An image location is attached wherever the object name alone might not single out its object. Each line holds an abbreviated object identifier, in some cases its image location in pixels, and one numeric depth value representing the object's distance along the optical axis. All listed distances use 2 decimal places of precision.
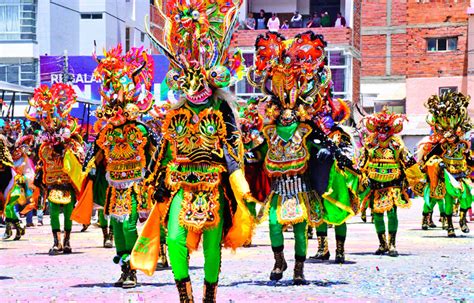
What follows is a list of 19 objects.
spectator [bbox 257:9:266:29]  51.44
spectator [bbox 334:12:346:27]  50.28
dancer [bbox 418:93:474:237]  20.28
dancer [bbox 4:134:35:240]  21.31
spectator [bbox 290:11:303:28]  49.88
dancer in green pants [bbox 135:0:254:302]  9.30
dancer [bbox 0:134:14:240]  15.68
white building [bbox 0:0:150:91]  43.03
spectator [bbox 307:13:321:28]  50.09
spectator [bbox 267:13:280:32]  46.56
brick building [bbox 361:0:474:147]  60.12
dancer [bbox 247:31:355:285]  12.73
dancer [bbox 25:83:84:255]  17.64
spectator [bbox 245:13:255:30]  51.25
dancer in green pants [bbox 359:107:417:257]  16.36
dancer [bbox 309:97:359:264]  14.68
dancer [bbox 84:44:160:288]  12.50
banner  37.03
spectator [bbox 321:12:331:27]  49.88
